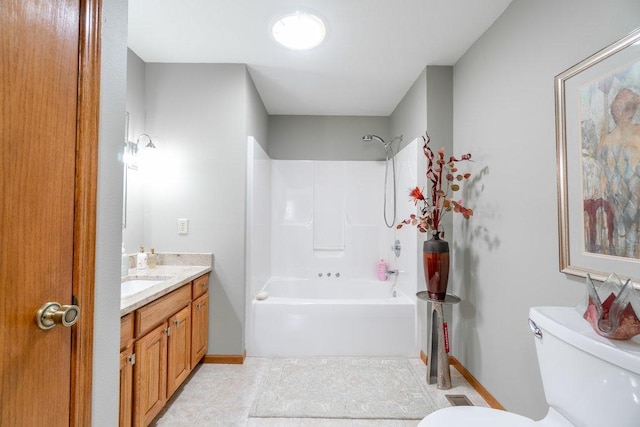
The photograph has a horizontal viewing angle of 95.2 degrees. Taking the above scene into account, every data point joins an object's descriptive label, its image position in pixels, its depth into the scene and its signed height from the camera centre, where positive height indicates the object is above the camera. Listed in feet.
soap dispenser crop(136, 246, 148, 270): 7.34 -0.98
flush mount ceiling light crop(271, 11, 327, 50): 6.20 +4.31
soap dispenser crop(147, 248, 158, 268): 7.48 -0.95
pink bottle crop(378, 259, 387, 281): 11.30 -1.86
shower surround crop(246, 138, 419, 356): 10.35 -0.08
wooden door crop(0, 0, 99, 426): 2.04 +0.17
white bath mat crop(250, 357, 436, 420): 5.96 -3.83
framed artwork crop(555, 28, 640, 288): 3.47 +0.79
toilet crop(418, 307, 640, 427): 2.63 -1.59
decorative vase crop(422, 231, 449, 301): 6.59 -1.01
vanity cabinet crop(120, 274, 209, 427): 4.61 -2.42
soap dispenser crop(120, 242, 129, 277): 6.23 -0.93
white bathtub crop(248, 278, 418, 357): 8.28 -3.04
